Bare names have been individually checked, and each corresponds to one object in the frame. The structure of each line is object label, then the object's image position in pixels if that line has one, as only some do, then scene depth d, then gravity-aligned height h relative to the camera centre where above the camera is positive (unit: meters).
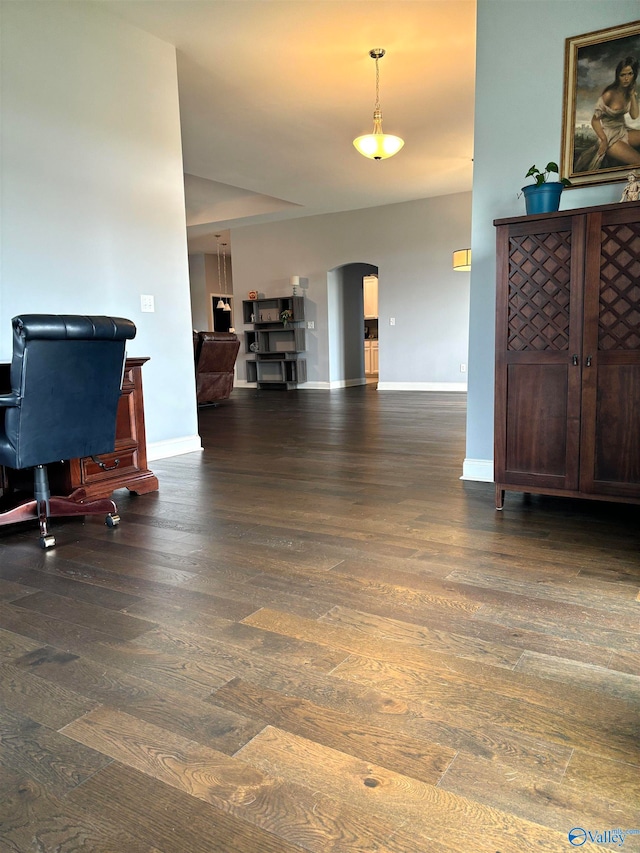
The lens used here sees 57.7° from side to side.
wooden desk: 2.98 -0.62
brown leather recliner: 7.42 -0.23
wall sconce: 7.89 +1.07
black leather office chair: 2.29 -0.19
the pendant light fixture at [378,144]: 5.02 +1.71
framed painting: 2.81 +1.12
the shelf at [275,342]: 10.23 +0.05
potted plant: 2.71 +0.67
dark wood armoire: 2.49 -0.08
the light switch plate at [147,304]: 4.08 +0.32
